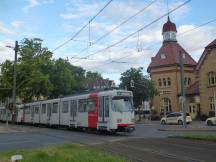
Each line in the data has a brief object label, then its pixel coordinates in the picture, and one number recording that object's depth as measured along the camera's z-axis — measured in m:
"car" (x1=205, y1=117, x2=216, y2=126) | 23.10
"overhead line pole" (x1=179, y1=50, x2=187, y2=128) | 20.39
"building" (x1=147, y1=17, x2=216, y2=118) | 31.78
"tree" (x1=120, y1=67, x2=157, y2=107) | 33.49
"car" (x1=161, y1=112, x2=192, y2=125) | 26.46
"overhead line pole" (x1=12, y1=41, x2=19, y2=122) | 21.48
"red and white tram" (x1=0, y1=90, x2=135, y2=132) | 14.66
